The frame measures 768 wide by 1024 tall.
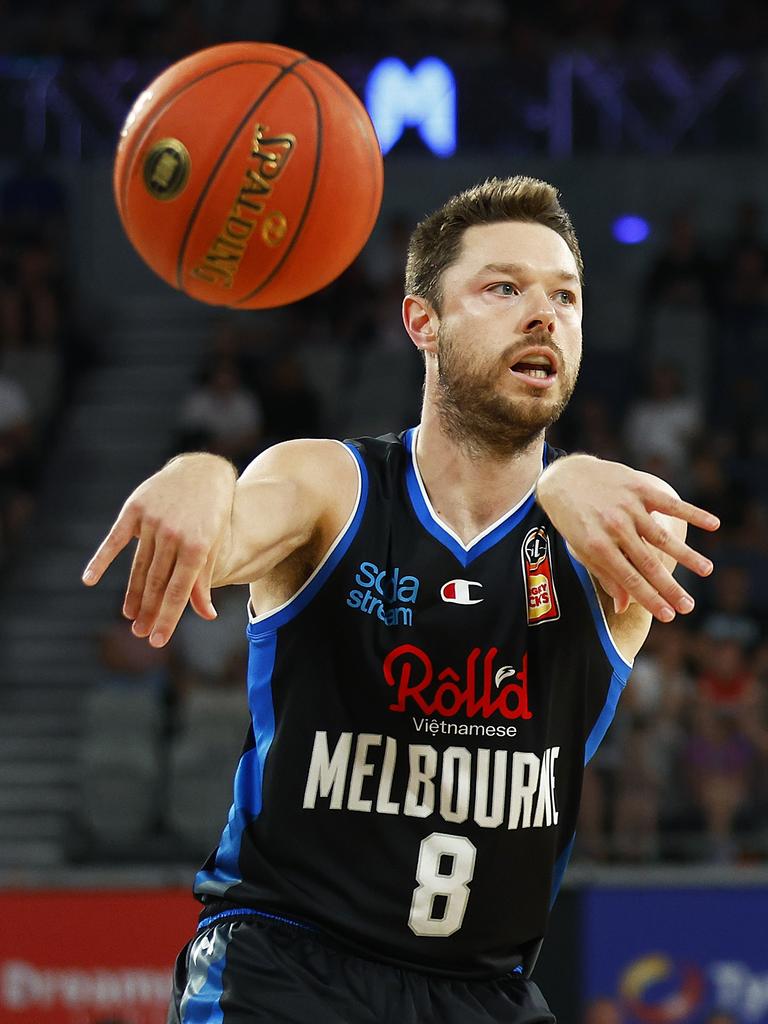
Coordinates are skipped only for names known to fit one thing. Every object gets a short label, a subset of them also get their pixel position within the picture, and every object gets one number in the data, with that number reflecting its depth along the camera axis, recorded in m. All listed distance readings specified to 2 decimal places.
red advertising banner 14.95
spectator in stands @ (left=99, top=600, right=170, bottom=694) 18.72
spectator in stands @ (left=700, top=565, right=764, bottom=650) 17.84
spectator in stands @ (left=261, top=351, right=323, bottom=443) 22.05
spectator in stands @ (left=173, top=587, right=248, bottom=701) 18.19
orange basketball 9.00
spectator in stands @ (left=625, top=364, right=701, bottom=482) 21.06
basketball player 6.61
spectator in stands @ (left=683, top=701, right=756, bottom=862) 16.16
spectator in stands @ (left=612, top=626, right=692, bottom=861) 16.02
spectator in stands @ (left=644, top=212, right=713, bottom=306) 23.84
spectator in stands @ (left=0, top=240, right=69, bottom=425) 24.34
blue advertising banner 15.01
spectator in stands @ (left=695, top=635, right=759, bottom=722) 16.52
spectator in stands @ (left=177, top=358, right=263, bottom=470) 21.66
